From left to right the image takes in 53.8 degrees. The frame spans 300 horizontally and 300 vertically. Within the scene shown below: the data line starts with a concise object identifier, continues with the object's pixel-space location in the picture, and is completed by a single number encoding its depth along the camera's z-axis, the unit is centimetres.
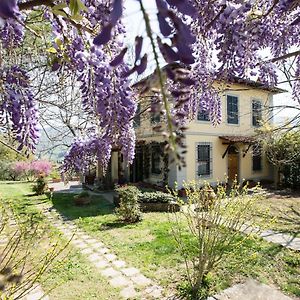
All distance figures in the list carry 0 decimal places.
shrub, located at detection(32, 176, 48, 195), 1420
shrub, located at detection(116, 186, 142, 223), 812
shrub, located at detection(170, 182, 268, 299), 396
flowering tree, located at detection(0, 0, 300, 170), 48
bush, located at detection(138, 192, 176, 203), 993
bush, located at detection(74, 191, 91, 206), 1122
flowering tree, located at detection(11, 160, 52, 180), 1994
